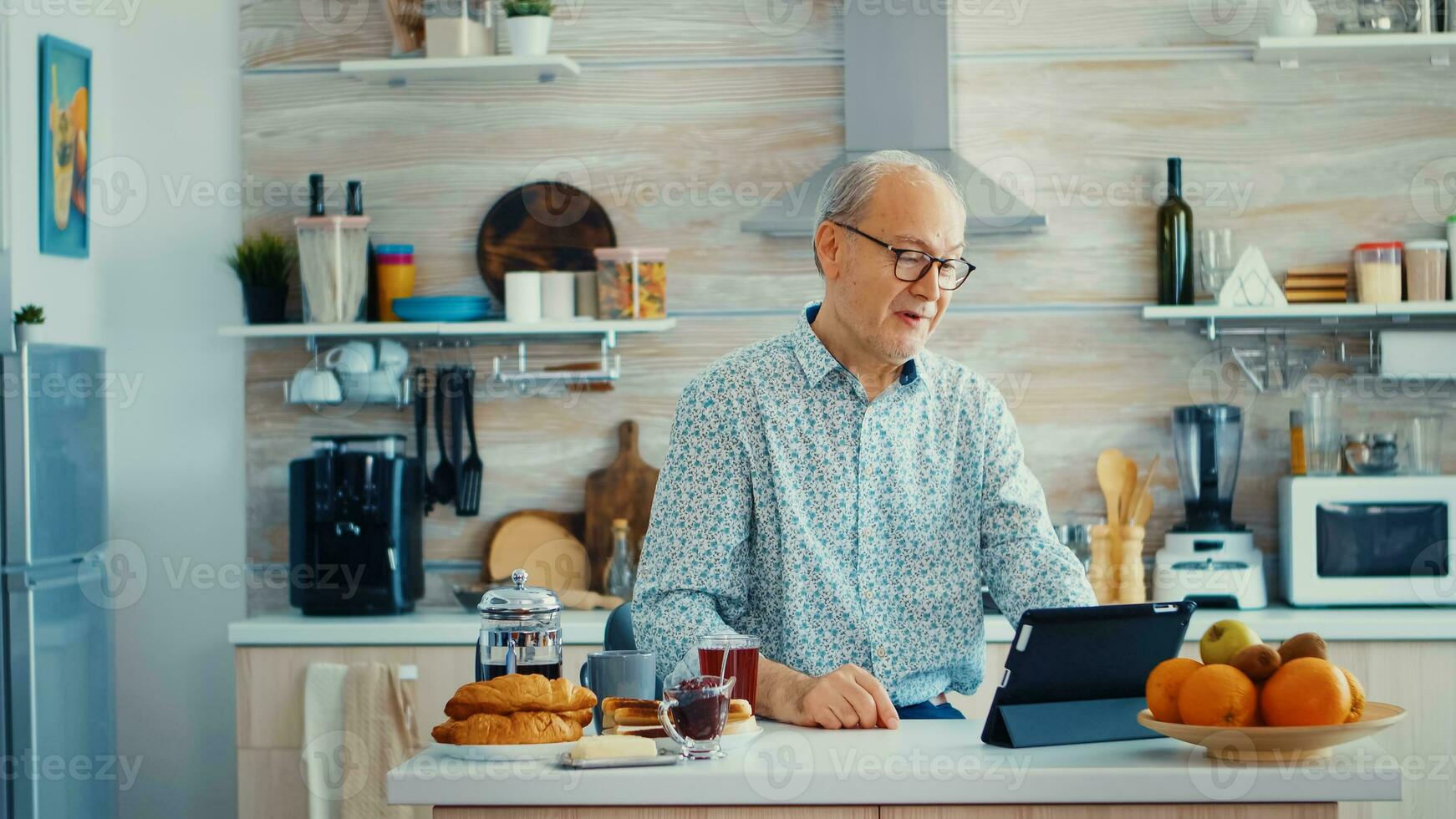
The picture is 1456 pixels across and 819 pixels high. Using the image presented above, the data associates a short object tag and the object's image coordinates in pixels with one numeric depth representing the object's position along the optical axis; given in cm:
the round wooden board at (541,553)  365
